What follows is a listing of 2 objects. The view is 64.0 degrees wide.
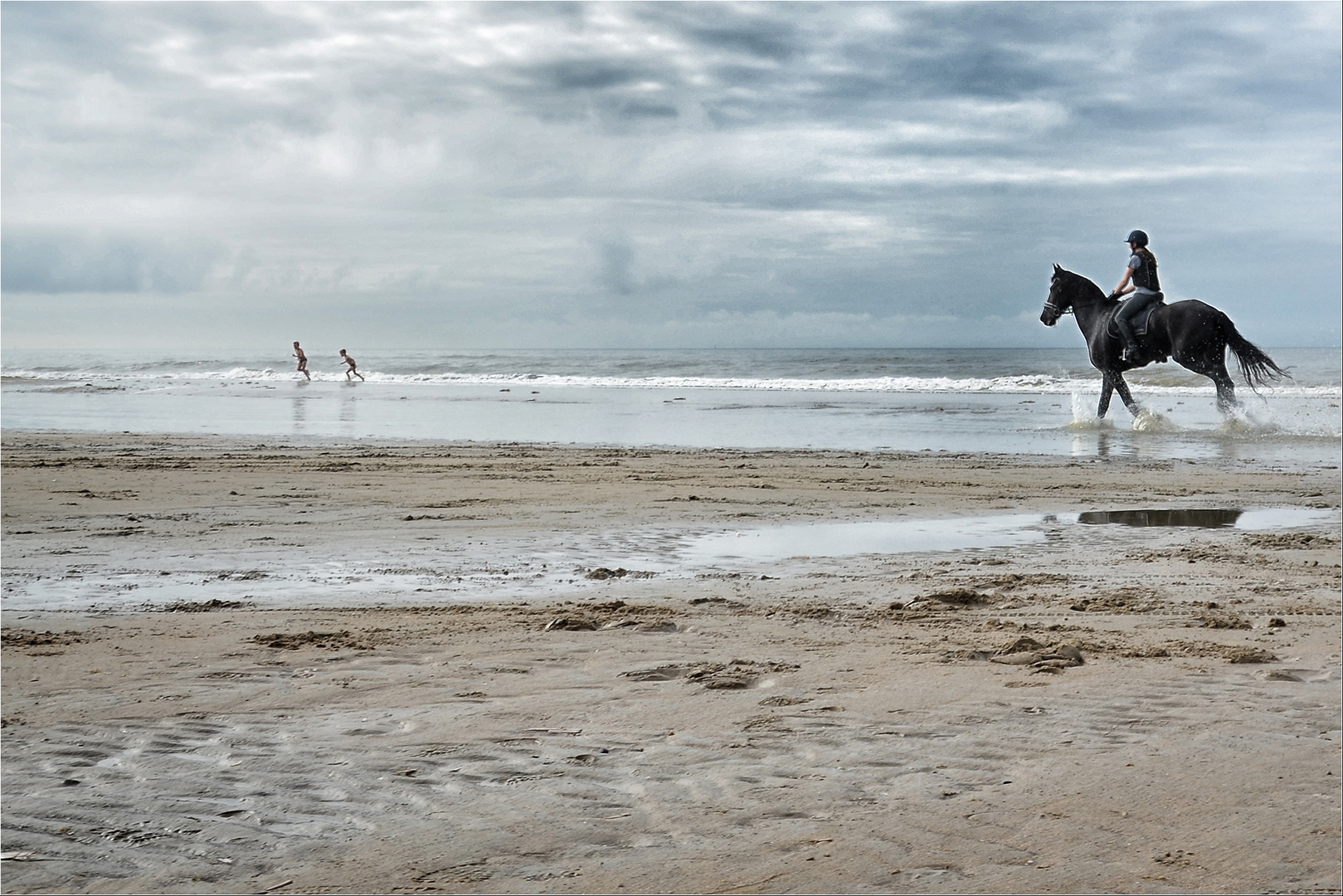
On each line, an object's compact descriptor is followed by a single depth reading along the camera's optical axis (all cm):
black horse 1630
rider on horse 1634
